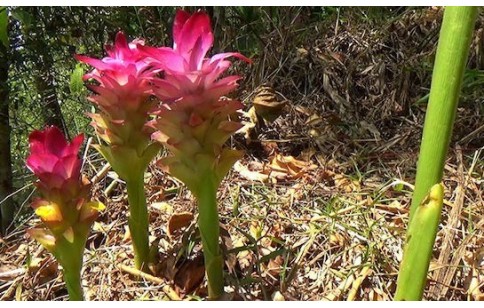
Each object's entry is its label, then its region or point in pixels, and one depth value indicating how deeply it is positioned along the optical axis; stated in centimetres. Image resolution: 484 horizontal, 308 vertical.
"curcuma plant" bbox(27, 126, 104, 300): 48
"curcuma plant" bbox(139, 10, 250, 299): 49
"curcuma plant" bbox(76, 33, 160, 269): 54
